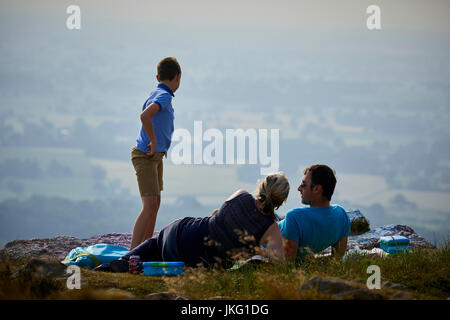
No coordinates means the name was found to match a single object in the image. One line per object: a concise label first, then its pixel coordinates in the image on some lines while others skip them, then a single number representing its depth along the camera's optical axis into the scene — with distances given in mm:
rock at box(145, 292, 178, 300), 9701
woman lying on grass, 11766
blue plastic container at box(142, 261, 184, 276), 11969
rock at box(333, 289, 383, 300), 9187
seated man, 12242
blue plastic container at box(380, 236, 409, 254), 14984
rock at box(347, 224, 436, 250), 19355
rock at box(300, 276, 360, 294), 9383
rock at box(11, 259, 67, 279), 10680
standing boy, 14781
